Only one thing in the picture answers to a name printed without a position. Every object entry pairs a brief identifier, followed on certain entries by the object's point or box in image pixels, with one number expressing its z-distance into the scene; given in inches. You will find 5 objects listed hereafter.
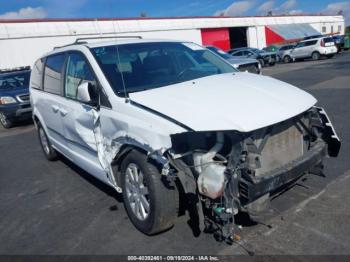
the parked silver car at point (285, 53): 1123.6
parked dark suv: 431.2
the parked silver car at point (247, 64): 481.4
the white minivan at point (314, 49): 1024.2
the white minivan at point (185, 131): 112.0
